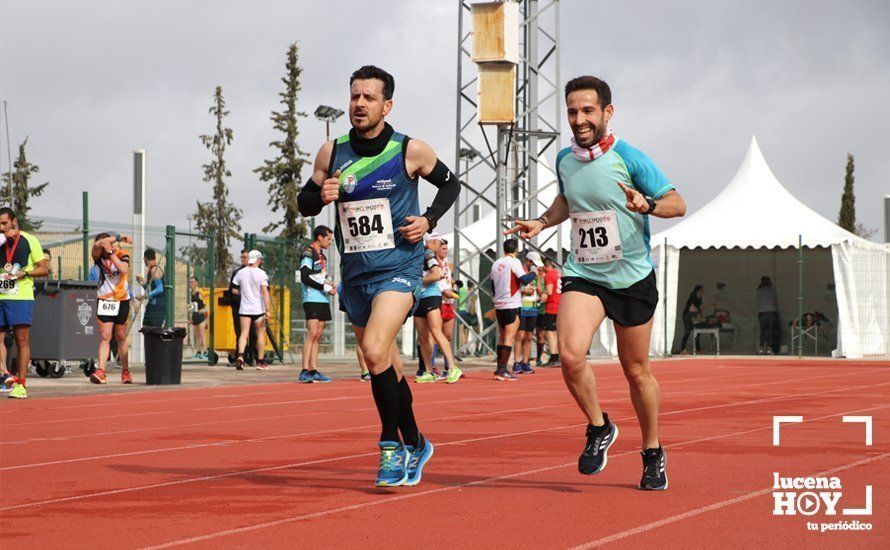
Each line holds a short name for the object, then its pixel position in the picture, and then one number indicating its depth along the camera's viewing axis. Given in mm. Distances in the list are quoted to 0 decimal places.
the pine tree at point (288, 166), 50906
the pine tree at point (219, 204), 51812
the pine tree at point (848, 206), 65250
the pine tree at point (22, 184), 53594
